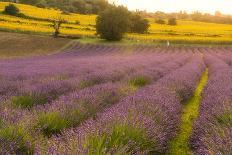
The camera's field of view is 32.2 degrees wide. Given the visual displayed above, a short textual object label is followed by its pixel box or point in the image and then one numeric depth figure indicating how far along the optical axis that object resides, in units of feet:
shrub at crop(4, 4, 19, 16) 186.60
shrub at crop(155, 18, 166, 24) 252.81
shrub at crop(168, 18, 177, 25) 239.91
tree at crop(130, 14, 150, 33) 184.24
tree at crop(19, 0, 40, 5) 314.35
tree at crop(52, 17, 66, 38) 143.19
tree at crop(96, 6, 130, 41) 148.25
